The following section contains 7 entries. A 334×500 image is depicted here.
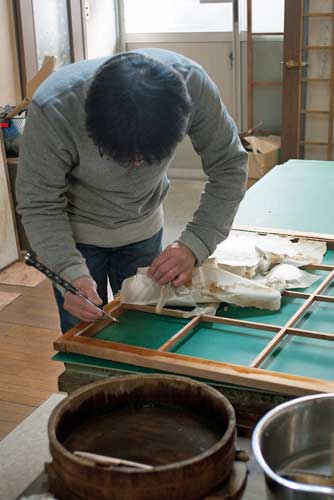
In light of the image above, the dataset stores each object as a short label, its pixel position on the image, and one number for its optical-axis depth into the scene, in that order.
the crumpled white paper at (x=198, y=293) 1.57
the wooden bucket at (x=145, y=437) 0.87
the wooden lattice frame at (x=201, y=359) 1.19
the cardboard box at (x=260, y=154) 5.18
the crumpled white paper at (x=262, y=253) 1.74
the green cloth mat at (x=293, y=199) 2.29
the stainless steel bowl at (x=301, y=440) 0.94
